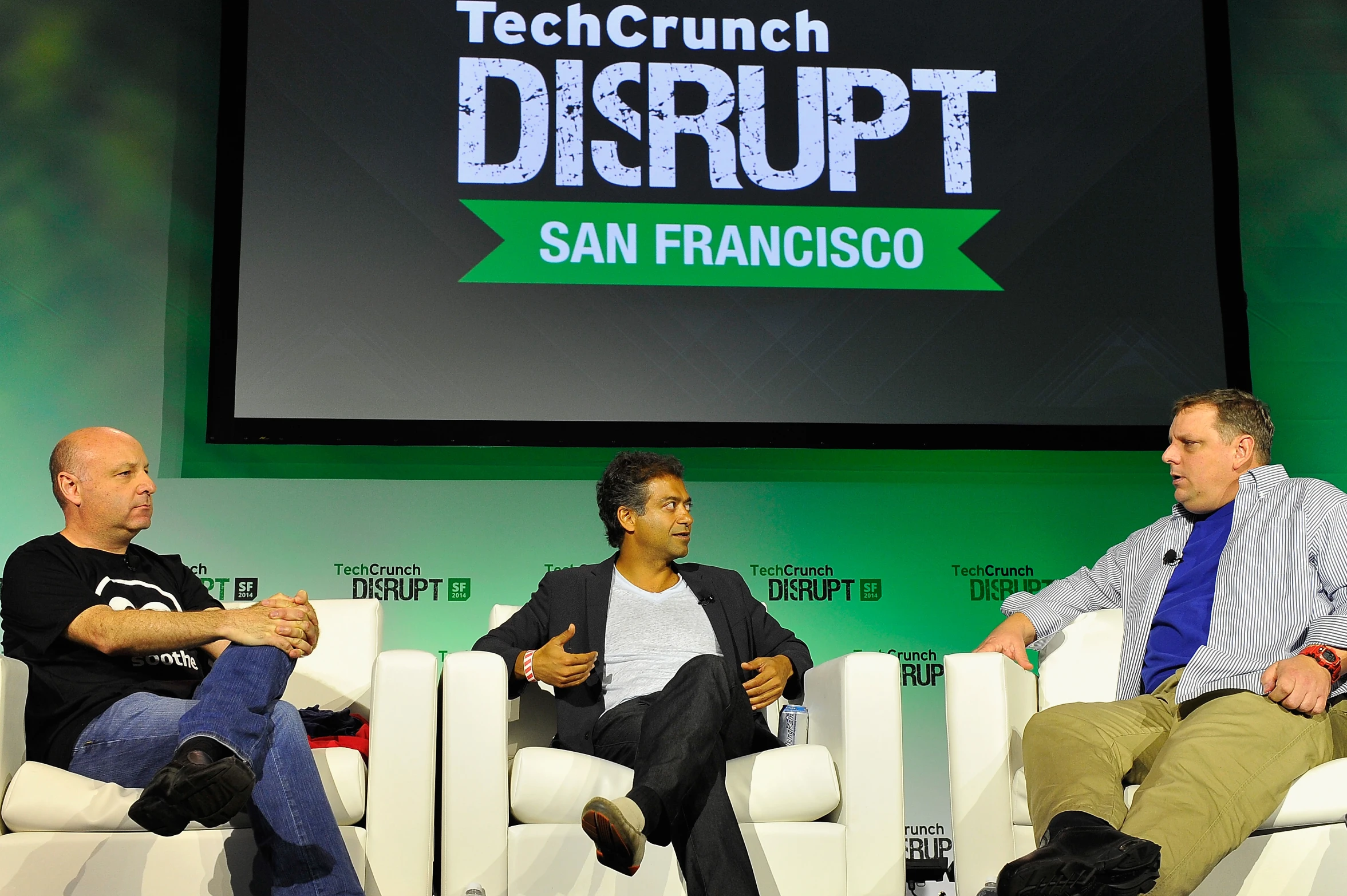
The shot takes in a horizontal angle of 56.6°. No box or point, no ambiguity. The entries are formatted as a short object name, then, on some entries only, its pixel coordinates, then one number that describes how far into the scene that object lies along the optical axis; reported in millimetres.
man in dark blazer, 2260
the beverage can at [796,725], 2811
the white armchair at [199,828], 2326
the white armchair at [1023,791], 2314
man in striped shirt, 2066
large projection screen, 3729
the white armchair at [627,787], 2430
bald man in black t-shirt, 2143
